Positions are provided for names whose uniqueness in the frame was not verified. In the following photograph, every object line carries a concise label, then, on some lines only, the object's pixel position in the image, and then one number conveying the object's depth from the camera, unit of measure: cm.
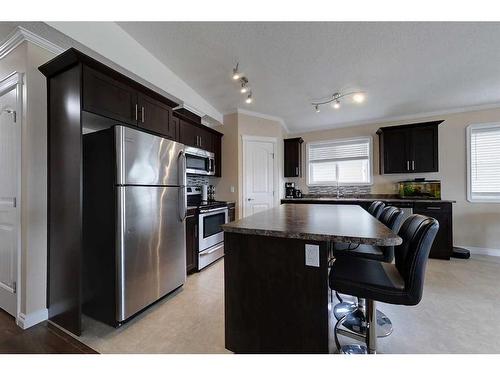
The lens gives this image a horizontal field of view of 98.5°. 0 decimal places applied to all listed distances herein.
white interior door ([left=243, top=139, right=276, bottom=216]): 417
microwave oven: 332
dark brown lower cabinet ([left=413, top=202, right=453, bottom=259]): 345
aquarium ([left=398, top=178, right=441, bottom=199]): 404
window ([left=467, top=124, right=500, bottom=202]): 372
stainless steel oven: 301
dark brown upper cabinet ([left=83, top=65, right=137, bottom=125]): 172
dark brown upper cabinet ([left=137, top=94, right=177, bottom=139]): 217
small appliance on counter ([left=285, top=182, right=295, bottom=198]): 506
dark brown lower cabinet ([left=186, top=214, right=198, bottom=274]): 284
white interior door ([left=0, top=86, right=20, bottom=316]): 187
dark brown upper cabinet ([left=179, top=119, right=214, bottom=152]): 324
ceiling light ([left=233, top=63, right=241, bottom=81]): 247
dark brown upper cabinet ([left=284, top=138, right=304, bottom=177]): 491
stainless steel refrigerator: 177
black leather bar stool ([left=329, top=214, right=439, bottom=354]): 115
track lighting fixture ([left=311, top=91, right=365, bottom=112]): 328
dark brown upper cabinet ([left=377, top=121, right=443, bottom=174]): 386
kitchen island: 119
